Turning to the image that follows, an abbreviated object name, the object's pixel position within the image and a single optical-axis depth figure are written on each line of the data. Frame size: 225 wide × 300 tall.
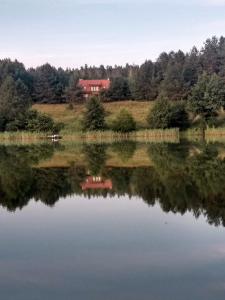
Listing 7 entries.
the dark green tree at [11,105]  86.56
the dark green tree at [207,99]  84.25
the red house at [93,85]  130.86
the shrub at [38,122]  83.44
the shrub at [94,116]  81.38
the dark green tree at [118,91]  112.31
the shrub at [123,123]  80.97
